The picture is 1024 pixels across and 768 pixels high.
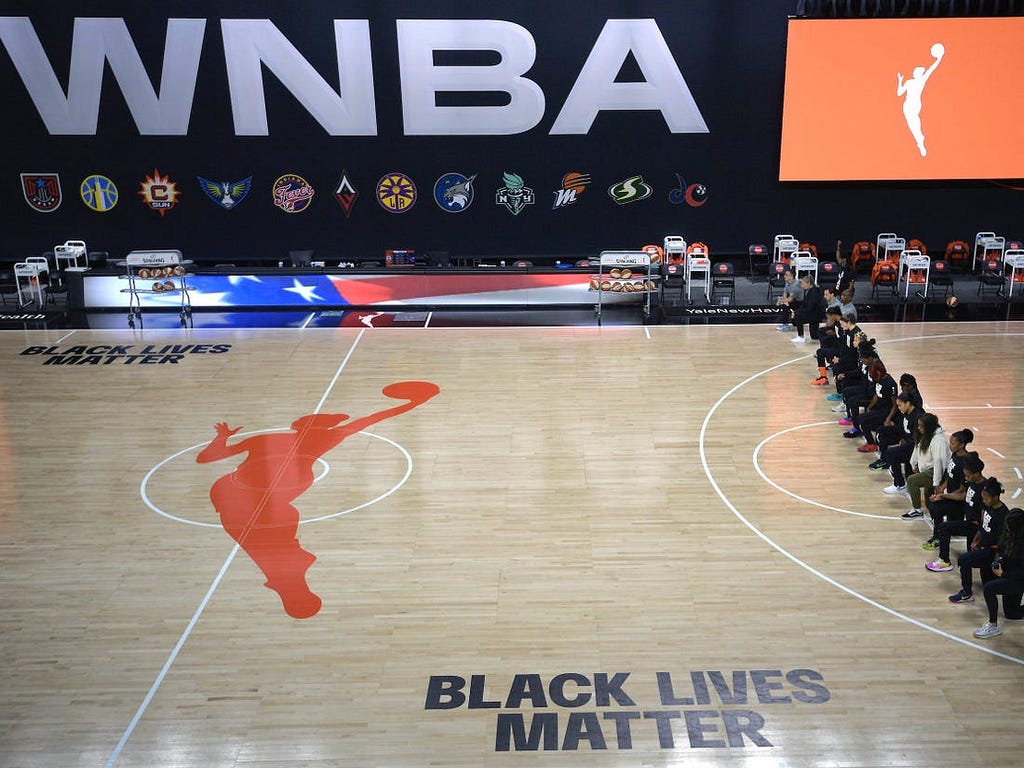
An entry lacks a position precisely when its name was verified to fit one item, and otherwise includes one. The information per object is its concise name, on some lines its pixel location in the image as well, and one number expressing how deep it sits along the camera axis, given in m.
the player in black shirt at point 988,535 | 8.70
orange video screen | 20.88
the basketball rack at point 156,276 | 19.12
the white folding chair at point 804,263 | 19.23
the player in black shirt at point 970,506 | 9.18
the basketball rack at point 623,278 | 18.92
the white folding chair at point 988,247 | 20.98
